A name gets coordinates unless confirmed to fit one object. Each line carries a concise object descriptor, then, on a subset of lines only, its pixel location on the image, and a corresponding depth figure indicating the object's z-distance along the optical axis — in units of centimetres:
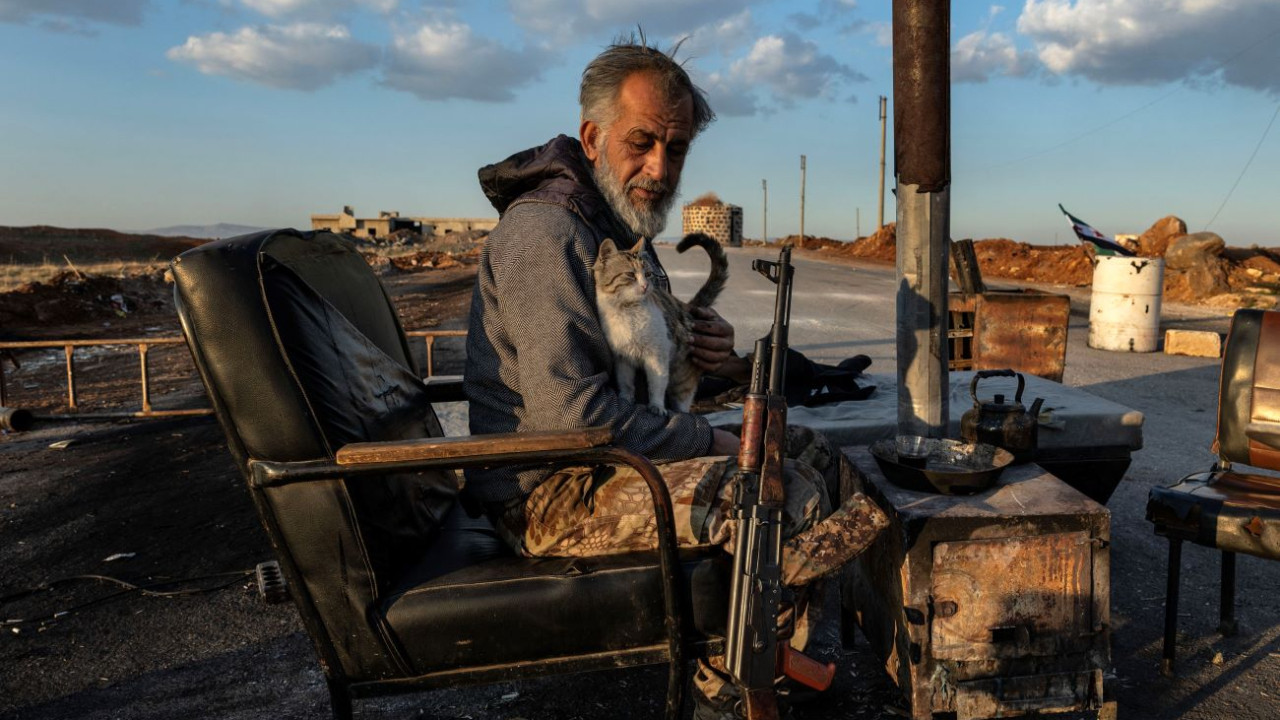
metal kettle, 298
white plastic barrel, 959
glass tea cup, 271
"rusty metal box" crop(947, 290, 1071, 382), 628
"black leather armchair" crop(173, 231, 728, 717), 181
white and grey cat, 255
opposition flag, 922
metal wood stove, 243
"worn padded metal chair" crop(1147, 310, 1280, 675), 271
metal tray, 252
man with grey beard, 210
